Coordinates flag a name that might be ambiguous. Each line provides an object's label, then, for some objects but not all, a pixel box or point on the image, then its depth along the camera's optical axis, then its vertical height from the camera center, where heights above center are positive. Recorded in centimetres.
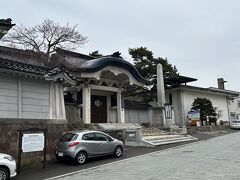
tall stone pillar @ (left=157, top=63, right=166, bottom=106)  1996 +236
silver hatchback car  877 -157
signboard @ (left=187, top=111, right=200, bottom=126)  2315 -105
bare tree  1410 +558
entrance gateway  1518 +241
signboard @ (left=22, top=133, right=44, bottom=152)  800 -119
